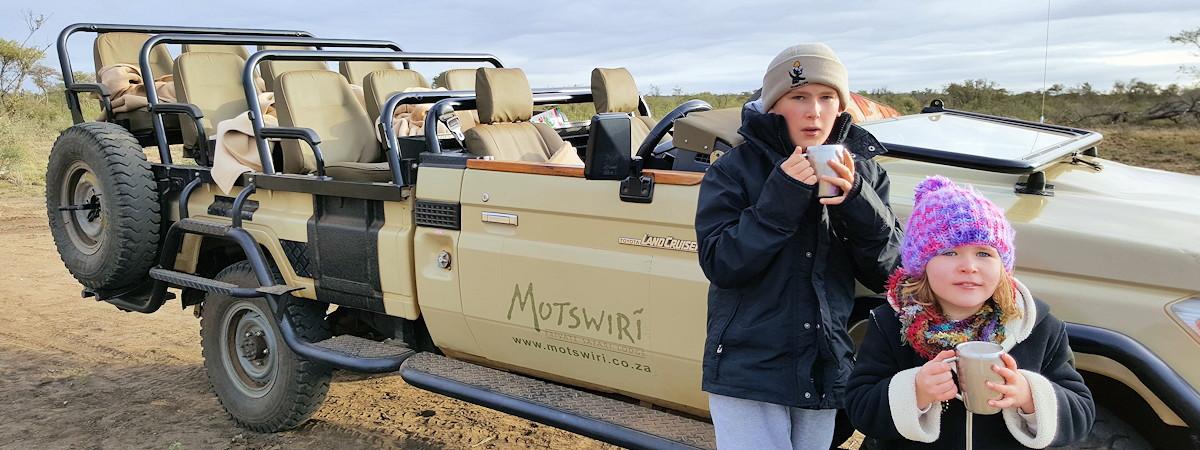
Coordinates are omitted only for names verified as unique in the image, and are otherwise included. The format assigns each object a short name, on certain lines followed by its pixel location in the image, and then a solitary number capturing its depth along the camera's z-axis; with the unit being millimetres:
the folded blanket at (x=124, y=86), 6273
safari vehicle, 2736
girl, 2008
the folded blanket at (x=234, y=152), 5105
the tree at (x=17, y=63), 23906
